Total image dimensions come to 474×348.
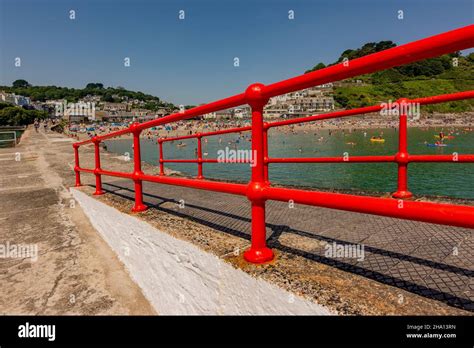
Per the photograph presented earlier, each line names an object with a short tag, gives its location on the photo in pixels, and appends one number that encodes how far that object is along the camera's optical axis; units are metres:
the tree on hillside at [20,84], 188.75
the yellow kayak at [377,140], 48.22
